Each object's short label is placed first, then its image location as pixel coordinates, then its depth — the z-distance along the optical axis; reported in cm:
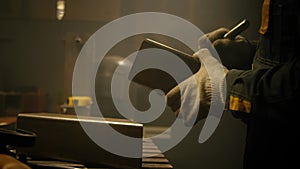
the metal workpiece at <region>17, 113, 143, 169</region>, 158
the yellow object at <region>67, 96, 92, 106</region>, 214
